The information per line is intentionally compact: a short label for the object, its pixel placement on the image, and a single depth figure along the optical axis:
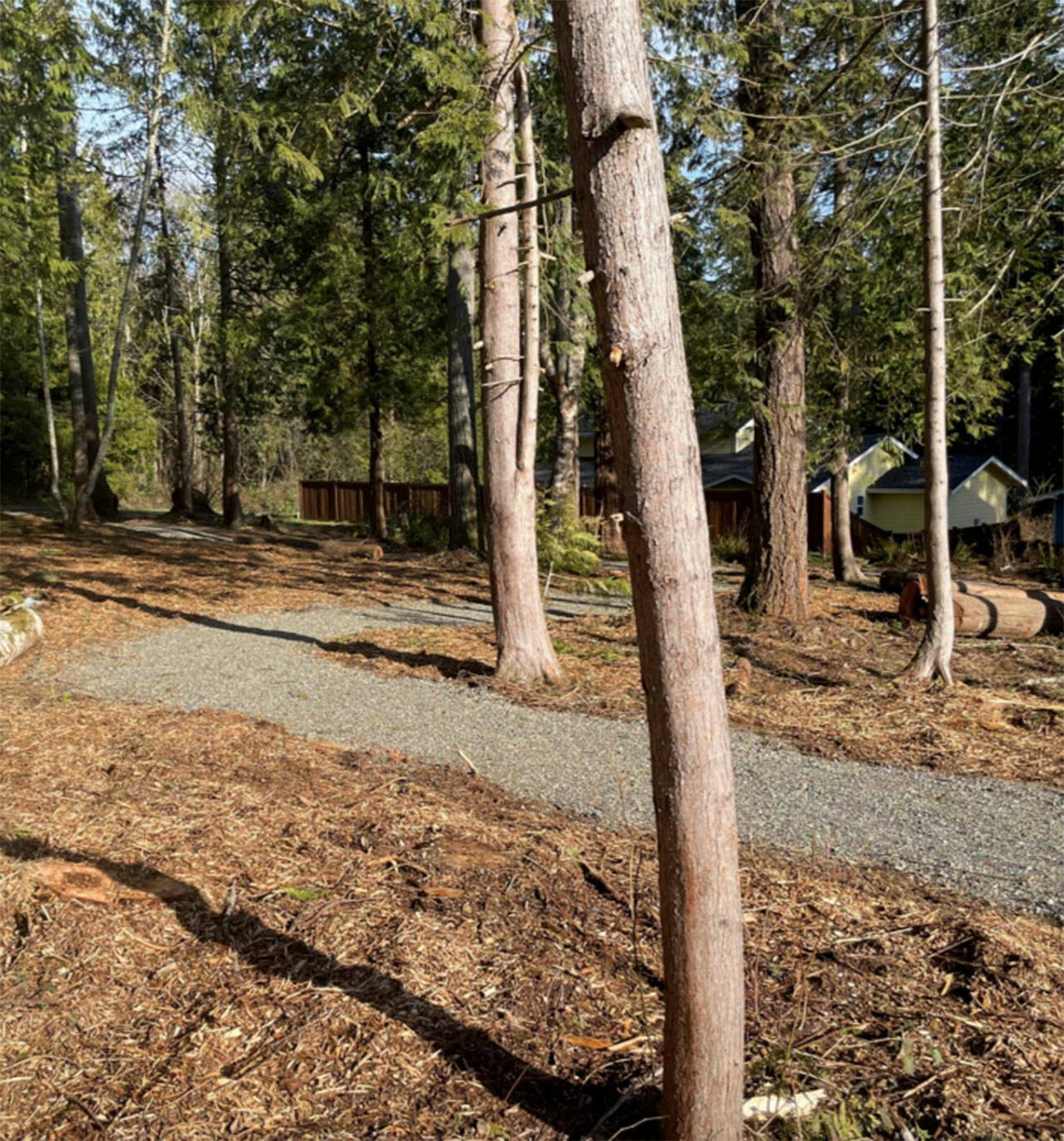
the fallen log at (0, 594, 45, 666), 8.43
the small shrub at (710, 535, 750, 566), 20.56
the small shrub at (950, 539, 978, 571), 19.41
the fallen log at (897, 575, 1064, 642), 10.41
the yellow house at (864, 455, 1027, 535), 29.55
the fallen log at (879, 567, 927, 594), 14.18
